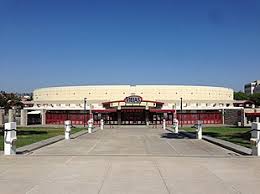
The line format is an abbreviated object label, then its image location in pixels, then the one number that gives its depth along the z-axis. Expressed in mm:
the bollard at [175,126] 28260
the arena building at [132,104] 53380
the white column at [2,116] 47219
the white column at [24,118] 49464
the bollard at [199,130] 20756
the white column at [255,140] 11154
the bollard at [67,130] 20224
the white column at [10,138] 11028
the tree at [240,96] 100631
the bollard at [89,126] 28698
